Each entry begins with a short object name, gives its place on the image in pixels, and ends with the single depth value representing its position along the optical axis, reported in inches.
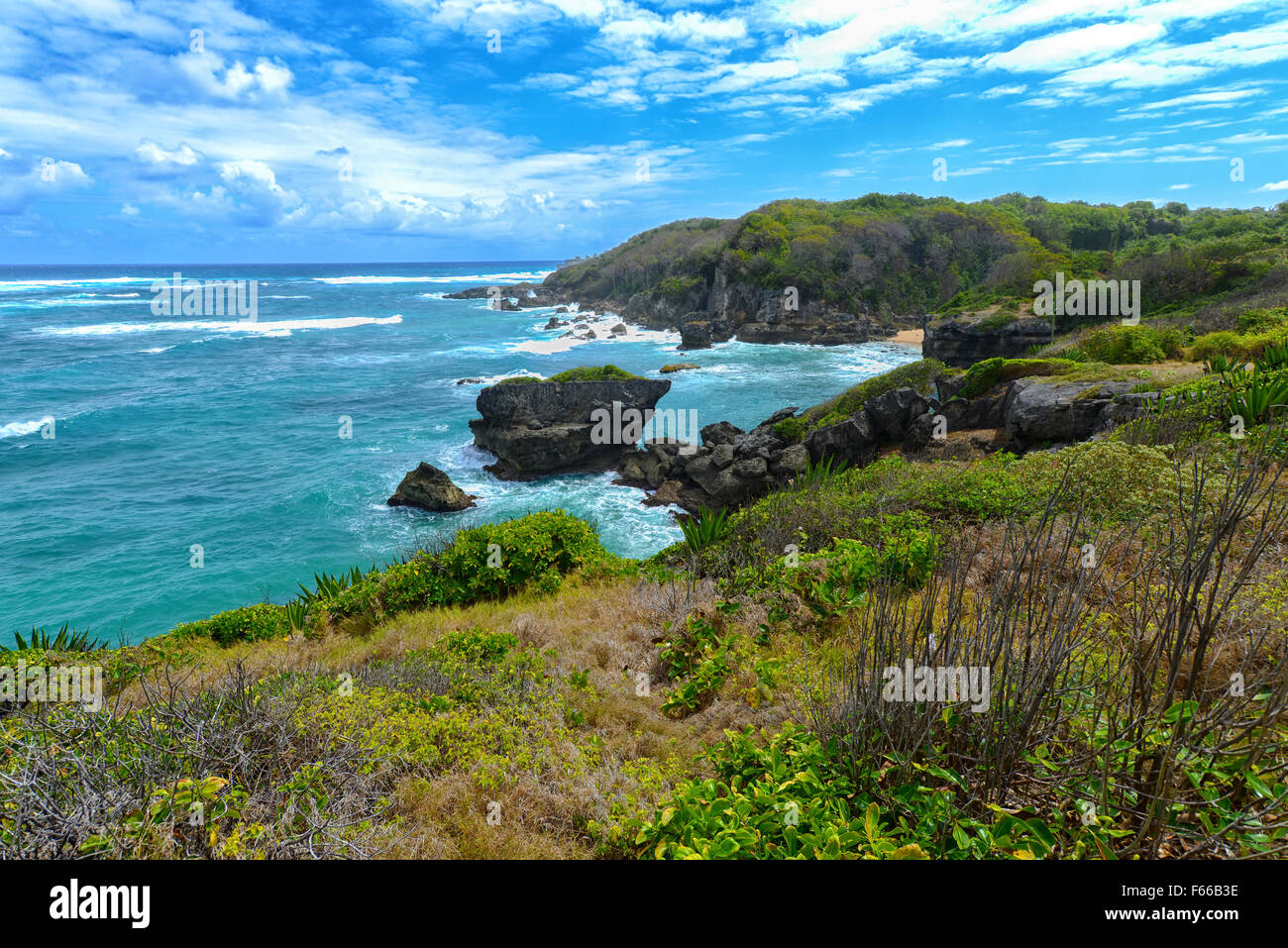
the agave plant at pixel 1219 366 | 507.1
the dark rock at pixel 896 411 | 837.8
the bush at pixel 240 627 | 408.8
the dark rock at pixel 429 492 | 898.7
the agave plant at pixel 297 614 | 408.5
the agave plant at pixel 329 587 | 452.3
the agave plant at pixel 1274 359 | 478.0
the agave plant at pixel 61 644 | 364.5
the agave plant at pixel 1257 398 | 402.0
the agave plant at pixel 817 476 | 557.9
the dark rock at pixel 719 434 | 985.1
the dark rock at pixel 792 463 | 822.5
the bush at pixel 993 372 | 821.2
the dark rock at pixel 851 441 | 831.1
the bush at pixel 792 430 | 912.3
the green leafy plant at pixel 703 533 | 441.1
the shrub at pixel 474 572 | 420.8
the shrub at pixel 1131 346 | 787.4
